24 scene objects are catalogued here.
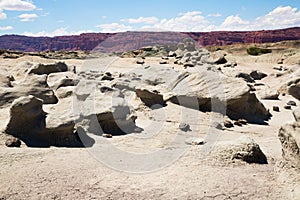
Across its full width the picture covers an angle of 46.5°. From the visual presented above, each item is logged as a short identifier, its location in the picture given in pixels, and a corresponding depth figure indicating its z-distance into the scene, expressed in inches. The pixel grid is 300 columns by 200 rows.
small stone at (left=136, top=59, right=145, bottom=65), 808.9
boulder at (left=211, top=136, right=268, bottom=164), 212.2
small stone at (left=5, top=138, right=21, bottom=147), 224.9
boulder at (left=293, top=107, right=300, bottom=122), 173.3
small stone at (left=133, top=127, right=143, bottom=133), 299.3
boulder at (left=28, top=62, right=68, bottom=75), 516.4
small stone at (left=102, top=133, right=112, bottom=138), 272.1
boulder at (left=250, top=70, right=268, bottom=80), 684.7
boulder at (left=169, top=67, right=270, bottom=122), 367.9
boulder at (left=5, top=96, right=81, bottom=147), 243.4
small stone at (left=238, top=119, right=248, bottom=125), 349.4
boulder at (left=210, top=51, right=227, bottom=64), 870.3
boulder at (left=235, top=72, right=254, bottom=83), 615.2
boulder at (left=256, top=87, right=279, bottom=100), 475.2
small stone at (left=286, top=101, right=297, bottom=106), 438.1
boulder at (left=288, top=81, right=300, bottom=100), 410.6
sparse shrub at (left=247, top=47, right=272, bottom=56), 1149.7
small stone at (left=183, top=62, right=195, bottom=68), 715.4
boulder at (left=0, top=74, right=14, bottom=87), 376.4
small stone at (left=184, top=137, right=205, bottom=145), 257.0
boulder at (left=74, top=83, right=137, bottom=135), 276.8
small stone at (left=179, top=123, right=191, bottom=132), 309.7
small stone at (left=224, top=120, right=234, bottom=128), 337.1
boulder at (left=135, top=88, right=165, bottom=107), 378.0
